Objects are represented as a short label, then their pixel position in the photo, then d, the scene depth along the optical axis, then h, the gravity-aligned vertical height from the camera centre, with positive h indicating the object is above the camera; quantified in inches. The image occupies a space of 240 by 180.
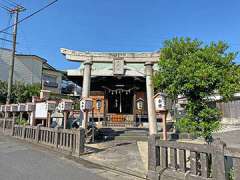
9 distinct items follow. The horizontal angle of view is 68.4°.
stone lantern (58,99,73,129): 360.5 +4.7
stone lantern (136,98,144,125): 645.8 +14.9
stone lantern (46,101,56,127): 388.0 +0.5
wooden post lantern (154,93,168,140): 268.3 +8.1
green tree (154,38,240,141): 188.1 +34.4
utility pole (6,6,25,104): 589.6 +265.9
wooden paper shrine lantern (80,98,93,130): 357.1 +5.2
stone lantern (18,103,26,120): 471.1 +0.9
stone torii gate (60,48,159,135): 506.4 +148.5
